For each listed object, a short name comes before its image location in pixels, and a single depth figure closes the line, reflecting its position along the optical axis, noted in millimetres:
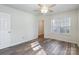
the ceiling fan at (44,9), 1670
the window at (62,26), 2185
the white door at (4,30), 1846
